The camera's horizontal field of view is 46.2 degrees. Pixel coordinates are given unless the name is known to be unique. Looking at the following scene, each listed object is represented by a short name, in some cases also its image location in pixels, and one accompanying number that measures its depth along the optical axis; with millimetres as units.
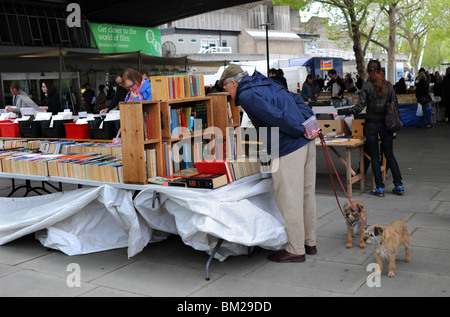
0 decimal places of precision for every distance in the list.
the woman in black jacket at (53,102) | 12015
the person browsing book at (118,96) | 9258
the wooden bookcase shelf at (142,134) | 4848
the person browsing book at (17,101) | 10841
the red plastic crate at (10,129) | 7672
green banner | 23797
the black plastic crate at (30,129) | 7332
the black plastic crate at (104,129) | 6688
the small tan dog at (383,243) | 4309
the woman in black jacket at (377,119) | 6972
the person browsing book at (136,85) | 6125
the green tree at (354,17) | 17531
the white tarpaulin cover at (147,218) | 4477
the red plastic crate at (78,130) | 6961
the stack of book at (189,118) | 5229
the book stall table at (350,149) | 7215
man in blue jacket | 4535
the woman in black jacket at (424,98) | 15141
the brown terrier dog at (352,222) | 5105
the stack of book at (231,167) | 4797
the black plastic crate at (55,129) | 7141
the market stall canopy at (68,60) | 15486
